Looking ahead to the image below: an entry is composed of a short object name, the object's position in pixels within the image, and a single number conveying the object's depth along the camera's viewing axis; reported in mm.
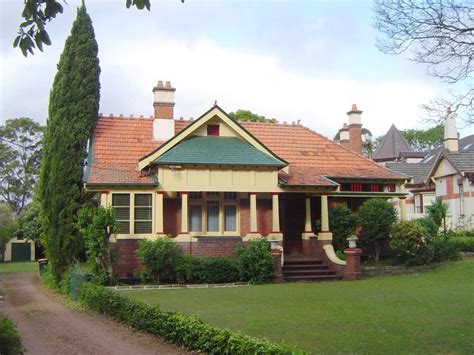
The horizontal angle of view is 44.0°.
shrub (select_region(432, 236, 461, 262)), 23877
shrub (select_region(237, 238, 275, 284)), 20781
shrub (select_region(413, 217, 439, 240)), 24547
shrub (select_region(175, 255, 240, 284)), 20797
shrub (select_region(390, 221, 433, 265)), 22938
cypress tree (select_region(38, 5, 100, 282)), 23766
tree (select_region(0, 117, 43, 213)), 61656
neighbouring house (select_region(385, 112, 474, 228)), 36125
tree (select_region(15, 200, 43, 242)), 45344
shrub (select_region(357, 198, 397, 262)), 23703
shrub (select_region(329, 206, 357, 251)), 24219
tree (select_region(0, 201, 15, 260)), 44544
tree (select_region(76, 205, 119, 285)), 20000
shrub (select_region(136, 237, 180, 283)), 20547
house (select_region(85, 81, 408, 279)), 22078
